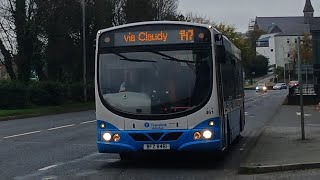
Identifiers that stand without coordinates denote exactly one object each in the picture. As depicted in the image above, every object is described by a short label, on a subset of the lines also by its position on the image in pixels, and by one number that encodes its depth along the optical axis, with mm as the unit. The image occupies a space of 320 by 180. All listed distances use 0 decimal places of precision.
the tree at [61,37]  47406
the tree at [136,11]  59406
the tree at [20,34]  45062
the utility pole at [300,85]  15375
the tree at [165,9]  64375
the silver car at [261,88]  94938
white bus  11609
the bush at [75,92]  47469
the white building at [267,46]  172375
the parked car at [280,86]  107412
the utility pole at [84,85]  44631
